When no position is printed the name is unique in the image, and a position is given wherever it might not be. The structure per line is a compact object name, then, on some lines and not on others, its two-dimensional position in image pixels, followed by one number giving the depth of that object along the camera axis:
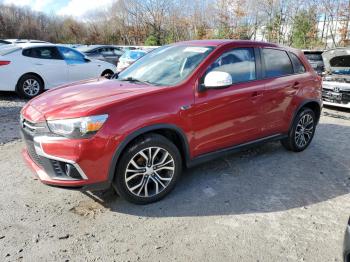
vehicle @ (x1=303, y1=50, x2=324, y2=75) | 11.55
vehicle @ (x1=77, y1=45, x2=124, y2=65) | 17.02
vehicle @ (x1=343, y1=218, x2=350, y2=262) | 2.27
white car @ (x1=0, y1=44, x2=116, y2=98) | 8.42
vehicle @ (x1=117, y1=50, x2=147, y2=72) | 13.02
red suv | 3.24
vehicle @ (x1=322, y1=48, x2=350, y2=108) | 8.48
